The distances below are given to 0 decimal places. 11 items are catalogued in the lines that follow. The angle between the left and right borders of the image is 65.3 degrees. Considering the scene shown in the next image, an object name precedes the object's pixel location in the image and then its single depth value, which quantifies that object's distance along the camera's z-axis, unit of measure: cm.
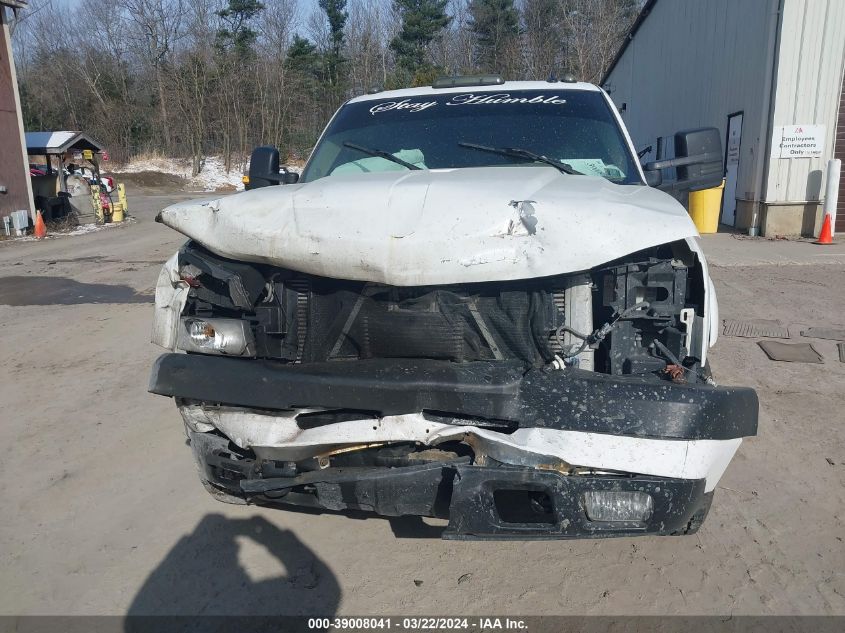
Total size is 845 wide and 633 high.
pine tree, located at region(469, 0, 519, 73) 4259
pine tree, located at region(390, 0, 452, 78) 4119
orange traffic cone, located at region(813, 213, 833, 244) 1146
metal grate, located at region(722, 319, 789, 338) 614
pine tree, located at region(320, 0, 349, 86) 4450
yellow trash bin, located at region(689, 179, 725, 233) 1284
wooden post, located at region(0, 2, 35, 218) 1636
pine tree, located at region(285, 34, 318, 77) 4300
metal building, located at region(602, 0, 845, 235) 1153
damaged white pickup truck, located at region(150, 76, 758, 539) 224
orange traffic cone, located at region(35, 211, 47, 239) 1628
